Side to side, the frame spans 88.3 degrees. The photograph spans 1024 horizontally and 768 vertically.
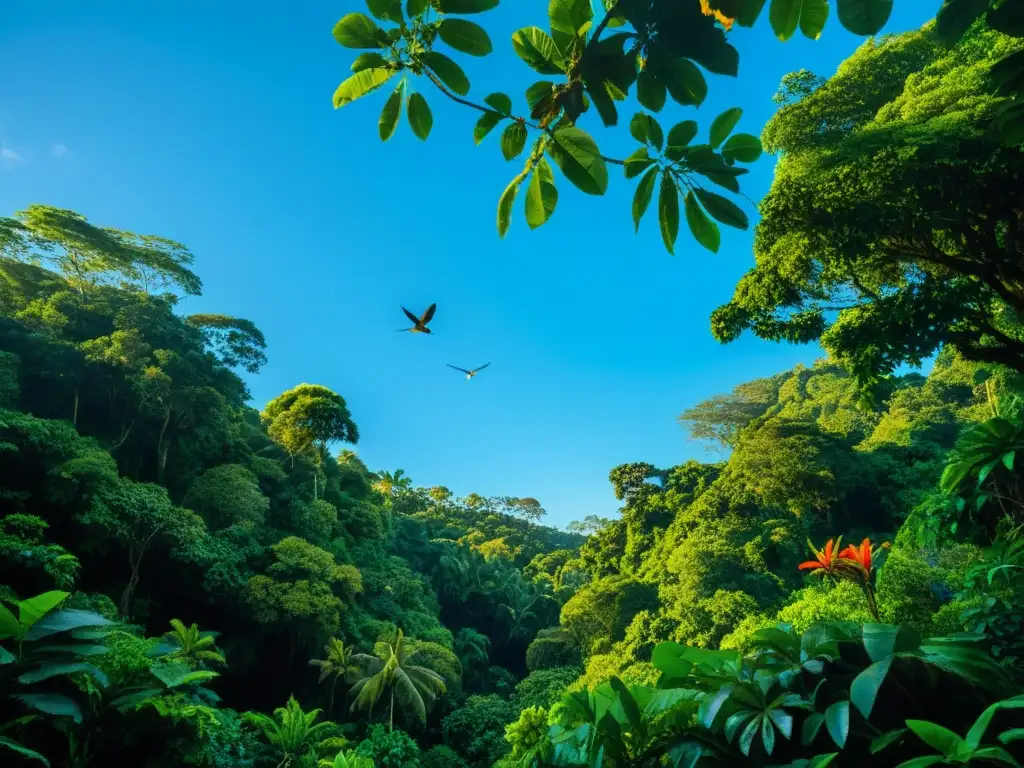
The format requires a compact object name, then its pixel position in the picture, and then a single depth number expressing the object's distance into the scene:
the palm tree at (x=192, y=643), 8.57
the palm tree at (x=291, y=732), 9.91
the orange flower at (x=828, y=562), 4.54
